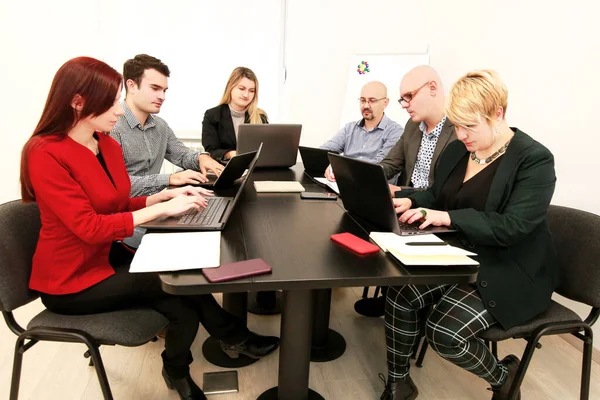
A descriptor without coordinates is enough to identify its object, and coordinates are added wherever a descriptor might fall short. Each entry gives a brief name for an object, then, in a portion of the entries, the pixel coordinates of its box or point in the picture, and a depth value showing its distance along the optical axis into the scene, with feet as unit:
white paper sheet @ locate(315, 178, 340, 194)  6.20
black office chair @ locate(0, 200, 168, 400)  3.81
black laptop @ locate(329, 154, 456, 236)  4.08
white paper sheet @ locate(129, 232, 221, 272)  3.16
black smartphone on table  5.70
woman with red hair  3.83
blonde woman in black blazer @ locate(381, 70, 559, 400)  4.33
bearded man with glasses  8.51
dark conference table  3.14
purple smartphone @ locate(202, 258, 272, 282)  3.05
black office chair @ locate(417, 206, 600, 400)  4.34
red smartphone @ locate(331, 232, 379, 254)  3.72
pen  3.80
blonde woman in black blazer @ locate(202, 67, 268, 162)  9.23
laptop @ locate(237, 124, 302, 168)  7.07
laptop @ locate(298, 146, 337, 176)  7.31
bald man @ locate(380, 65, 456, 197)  6.73
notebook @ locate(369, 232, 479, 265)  3.45
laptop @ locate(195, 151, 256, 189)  5.43
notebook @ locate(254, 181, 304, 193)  6.04
